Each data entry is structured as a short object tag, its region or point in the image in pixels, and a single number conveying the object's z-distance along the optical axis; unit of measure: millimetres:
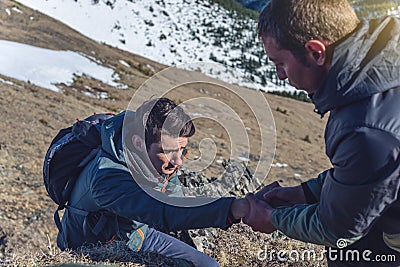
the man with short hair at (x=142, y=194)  3453
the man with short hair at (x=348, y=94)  2375
